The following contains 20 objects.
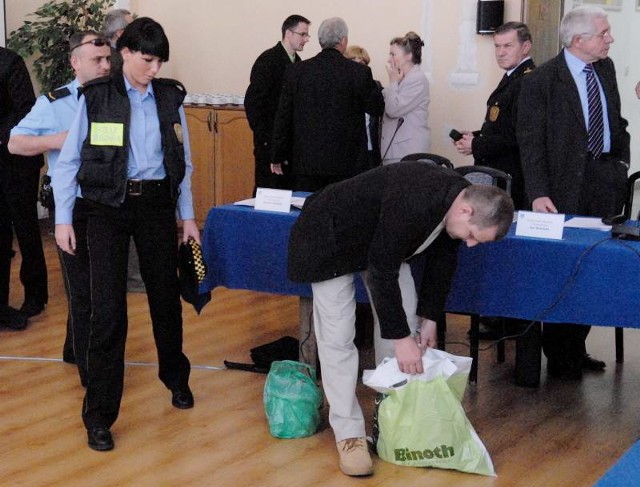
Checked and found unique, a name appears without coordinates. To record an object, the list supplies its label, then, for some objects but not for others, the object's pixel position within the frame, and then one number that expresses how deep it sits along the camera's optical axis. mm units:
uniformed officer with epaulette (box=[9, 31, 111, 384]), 4168
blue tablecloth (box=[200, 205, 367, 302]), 4211
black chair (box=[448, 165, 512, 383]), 4453
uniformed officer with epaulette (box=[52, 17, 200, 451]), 3602
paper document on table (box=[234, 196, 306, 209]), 4352
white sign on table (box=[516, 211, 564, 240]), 3807
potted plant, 7516
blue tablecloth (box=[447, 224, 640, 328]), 3672
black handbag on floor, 4641
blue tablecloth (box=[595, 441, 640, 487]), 1785
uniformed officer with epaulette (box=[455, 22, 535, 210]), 4949
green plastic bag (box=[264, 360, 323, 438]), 3842
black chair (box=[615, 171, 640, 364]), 4109
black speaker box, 6734
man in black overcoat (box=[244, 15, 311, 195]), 6562
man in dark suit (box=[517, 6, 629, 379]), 4418
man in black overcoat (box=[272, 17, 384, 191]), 5703
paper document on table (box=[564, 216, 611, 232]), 4004
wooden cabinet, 7652
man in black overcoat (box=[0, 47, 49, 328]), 5391
